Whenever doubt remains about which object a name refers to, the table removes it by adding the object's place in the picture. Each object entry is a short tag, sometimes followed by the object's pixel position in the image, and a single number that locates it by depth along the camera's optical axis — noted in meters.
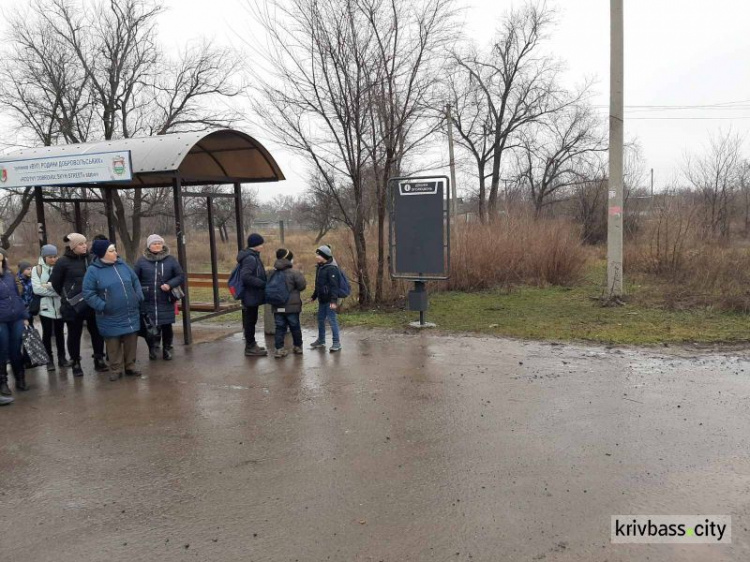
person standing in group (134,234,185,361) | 7.29
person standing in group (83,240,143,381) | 6.48
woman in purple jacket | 5.99
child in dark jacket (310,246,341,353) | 7.76
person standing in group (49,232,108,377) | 6.88
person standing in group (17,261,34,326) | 7.49
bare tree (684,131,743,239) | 19.17
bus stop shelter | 7.71
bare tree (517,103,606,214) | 33.00
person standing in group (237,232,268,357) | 7.59
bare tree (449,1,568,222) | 30.95
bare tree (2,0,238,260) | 21.36
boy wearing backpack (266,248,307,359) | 7.37
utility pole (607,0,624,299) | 10.33
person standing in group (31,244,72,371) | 7.16
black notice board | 8.78
